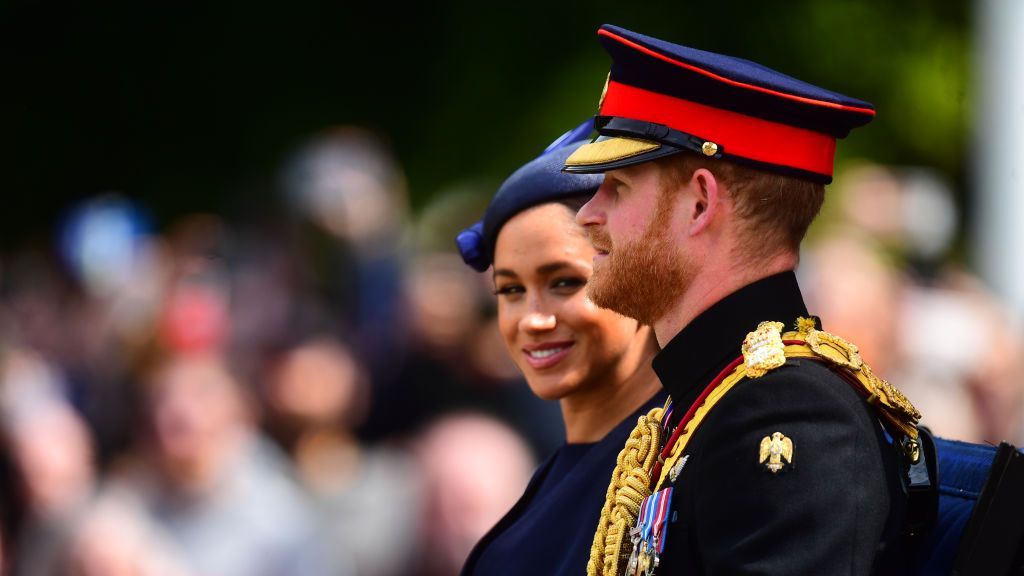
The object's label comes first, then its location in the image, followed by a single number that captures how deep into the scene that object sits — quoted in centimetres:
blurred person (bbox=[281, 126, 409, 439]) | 1687
